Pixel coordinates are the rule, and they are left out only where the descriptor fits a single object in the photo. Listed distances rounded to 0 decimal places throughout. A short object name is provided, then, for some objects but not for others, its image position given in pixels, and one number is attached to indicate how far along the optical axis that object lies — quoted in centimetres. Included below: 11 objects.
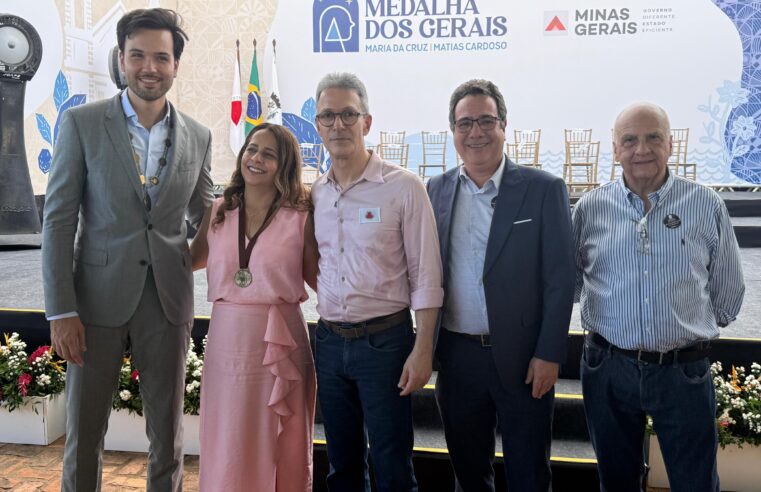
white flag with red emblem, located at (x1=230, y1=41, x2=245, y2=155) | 902
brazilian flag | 899
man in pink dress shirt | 182
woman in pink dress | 193
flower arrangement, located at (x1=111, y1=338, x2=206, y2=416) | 299
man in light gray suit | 189
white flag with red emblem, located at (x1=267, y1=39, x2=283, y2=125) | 884
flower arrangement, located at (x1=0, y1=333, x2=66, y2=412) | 308
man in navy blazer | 180
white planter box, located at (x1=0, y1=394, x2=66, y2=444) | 308
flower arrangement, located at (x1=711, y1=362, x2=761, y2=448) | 254
